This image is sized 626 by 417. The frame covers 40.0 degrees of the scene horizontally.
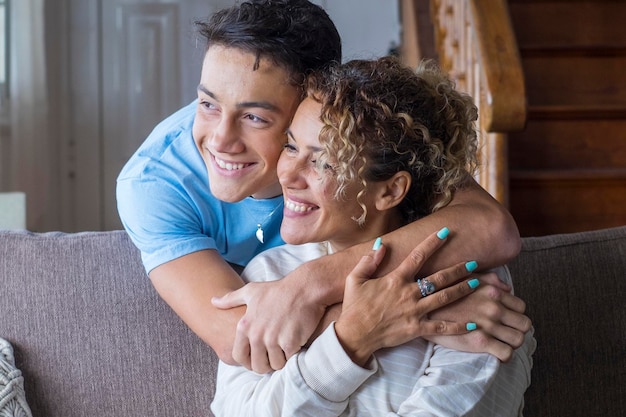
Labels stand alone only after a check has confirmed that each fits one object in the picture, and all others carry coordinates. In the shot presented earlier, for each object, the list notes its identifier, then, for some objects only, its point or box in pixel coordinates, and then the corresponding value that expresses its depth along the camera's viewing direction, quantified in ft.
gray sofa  5.49
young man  4.46
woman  4.26
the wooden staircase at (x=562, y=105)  10.04
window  14.99
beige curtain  14.90
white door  17.07
